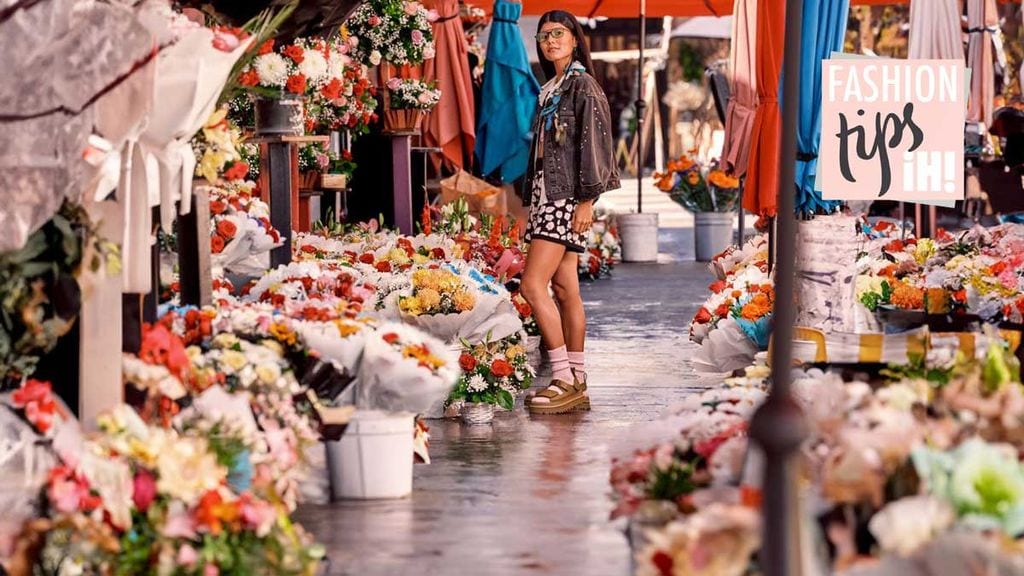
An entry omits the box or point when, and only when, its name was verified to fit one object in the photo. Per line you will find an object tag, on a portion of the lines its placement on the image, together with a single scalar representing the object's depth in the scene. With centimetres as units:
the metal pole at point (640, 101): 3359
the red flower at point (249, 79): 1325
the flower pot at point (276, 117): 1508
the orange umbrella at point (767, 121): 1650
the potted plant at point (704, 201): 3669
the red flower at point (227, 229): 1468
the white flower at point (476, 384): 1561
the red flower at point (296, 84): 1501
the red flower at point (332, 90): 1723
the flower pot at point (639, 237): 3741
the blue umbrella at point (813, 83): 1502
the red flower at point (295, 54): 1531
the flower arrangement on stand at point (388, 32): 2042
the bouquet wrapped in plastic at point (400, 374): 1131
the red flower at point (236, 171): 1140
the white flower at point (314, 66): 1538
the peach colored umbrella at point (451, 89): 2251
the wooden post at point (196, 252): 1135
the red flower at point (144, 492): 870
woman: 1571
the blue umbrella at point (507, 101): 2426
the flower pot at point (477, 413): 1546
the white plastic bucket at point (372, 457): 1143
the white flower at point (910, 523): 723
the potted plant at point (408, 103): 2075
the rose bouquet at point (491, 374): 1561
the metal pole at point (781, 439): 642
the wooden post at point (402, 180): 2117
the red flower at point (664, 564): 777
